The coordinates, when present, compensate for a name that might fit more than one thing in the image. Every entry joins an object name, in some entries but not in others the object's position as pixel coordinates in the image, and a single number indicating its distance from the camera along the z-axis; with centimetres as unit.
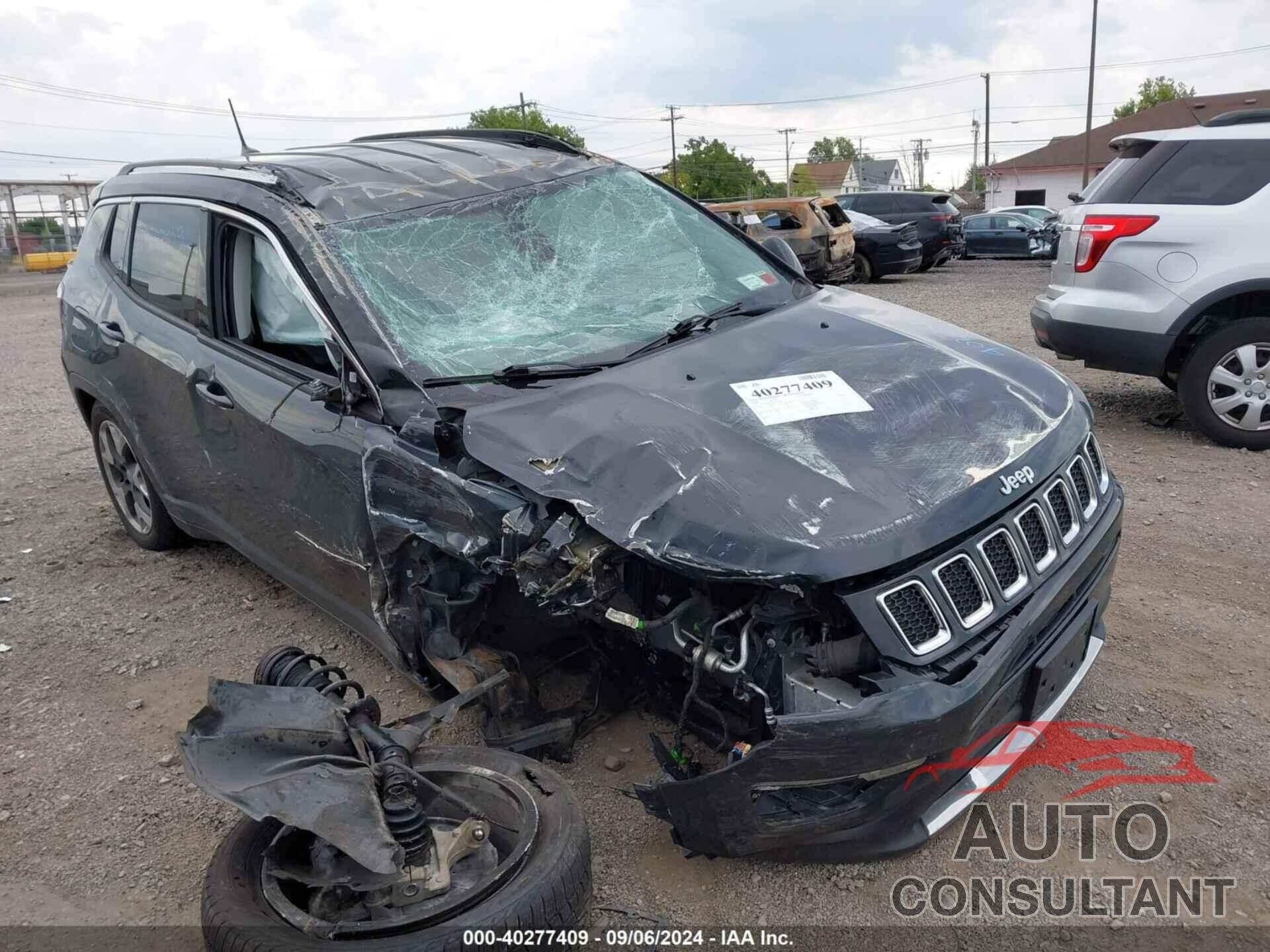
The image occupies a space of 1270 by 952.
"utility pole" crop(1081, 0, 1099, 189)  3681
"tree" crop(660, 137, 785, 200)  7538
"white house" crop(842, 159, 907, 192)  8919
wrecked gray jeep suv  229
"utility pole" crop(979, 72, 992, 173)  5481
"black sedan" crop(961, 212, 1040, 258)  2202
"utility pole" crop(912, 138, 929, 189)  9619
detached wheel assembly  219
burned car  1563
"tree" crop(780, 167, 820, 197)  8150
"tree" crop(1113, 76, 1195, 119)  5991
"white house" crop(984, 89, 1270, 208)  4831
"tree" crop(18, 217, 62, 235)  3644
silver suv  580
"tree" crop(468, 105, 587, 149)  6488
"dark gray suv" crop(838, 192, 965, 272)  1864
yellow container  3189
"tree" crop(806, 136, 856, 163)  12325
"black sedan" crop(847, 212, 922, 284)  1669
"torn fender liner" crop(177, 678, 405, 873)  221
